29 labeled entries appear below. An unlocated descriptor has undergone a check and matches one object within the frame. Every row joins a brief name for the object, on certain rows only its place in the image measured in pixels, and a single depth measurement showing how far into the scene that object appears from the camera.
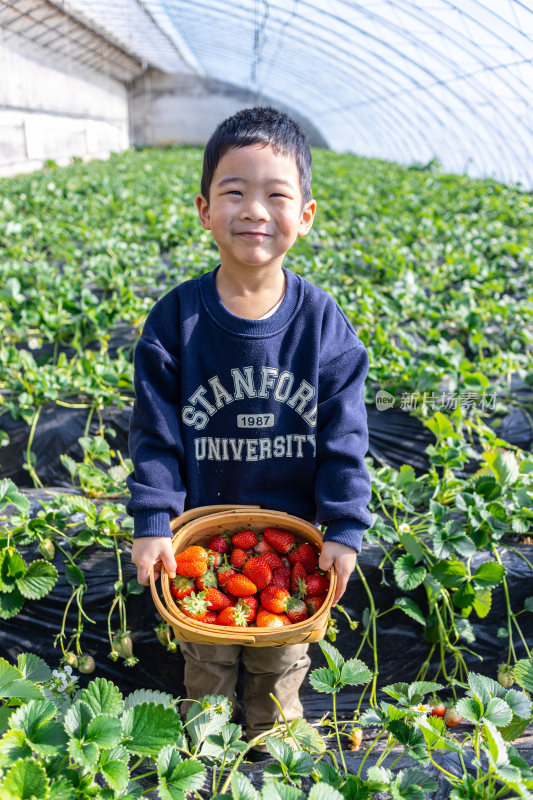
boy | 1.27
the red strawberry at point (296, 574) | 1.36
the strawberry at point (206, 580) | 1.35
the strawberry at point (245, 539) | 1.40
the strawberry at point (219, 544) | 1.41
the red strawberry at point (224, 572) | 1.37
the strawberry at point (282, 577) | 1.36
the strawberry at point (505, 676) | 1.63
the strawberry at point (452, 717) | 1.57
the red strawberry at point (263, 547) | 1.41
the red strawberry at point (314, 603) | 1.33
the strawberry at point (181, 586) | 1.32
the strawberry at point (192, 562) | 1.33
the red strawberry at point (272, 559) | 1.38
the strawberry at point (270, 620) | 1.27
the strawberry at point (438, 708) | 1.55
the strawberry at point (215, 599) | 1.31
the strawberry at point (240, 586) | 1.34
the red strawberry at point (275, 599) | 1.30
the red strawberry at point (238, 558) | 1.40
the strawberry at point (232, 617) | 1.29
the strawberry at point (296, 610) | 1.30
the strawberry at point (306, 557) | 1.39
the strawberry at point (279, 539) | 1.40
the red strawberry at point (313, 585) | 1.33
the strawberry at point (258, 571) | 1.36
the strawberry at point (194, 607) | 1.27
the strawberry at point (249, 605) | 1.32
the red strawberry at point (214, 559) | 1.38
